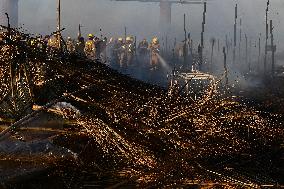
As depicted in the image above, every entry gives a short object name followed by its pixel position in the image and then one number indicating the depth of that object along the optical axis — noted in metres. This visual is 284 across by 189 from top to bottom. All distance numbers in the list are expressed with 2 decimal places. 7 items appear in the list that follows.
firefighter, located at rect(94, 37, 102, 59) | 22.90
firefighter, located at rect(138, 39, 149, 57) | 33.94
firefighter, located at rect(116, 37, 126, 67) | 29.09
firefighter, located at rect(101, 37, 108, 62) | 24.80
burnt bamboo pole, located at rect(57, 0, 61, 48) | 13.28
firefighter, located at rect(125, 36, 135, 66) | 29.20
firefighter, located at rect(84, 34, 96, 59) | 21.64
